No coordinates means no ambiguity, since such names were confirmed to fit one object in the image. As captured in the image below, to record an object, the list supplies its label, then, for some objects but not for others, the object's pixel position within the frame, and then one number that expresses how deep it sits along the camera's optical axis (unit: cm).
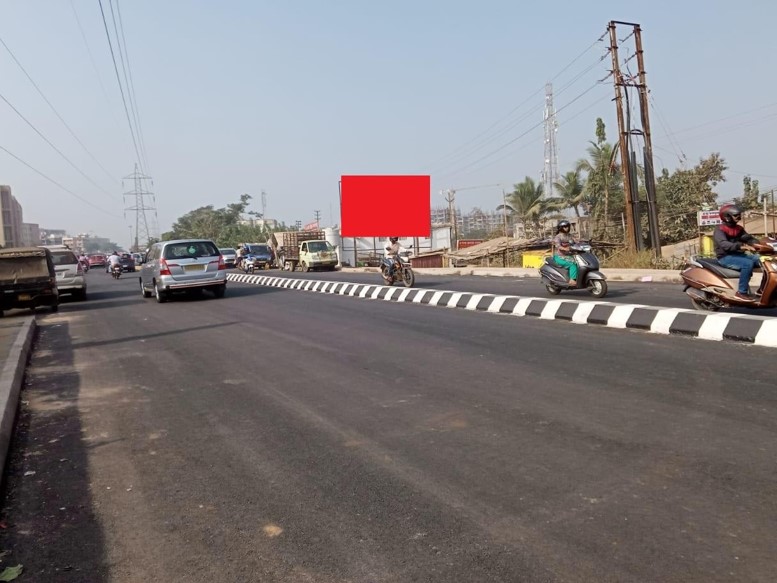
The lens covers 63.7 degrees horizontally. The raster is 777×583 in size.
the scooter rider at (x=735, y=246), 789
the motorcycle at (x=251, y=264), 3906
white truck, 3578
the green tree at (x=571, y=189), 3994
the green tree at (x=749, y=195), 3283
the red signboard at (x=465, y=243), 5452
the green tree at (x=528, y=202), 4281
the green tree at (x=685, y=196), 3394
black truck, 1477
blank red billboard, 3450
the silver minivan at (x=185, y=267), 1587
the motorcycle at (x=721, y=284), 741
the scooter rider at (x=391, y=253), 1798
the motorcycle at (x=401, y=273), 1764
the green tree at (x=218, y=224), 8744
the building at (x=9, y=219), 10568
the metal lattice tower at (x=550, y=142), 6706
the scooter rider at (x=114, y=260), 3762
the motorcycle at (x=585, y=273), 1168
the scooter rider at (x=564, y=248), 1195
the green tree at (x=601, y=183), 3581
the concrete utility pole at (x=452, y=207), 5141
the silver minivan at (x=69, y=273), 1883
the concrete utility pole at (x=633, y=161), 2295
